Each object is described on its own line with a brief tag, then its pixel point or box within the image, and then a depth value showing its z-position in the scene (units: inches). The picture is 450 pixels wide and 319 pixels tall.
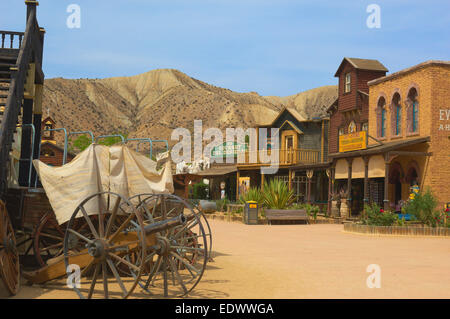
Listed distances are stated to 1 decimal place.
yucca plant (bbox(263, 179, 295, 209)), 1010.7
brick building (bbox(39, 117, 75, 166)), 1686.8
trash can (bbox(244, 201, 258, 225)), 962.7
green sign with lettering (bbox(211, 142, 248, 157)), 1939.5
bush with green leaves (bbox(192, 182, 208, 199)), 1808.6
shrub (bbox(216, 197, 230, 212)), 1216.2
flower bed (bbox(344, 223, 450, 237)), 728.3
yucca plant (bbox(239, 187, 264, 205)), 1045.8
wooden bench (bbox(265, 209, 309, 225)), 973.2
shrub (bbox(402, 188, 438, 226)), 756.0
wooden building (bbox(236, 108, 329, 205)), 1325.0
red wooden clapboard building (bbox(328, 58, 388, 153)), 1162.6
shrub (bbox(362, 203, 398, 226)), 748.6
